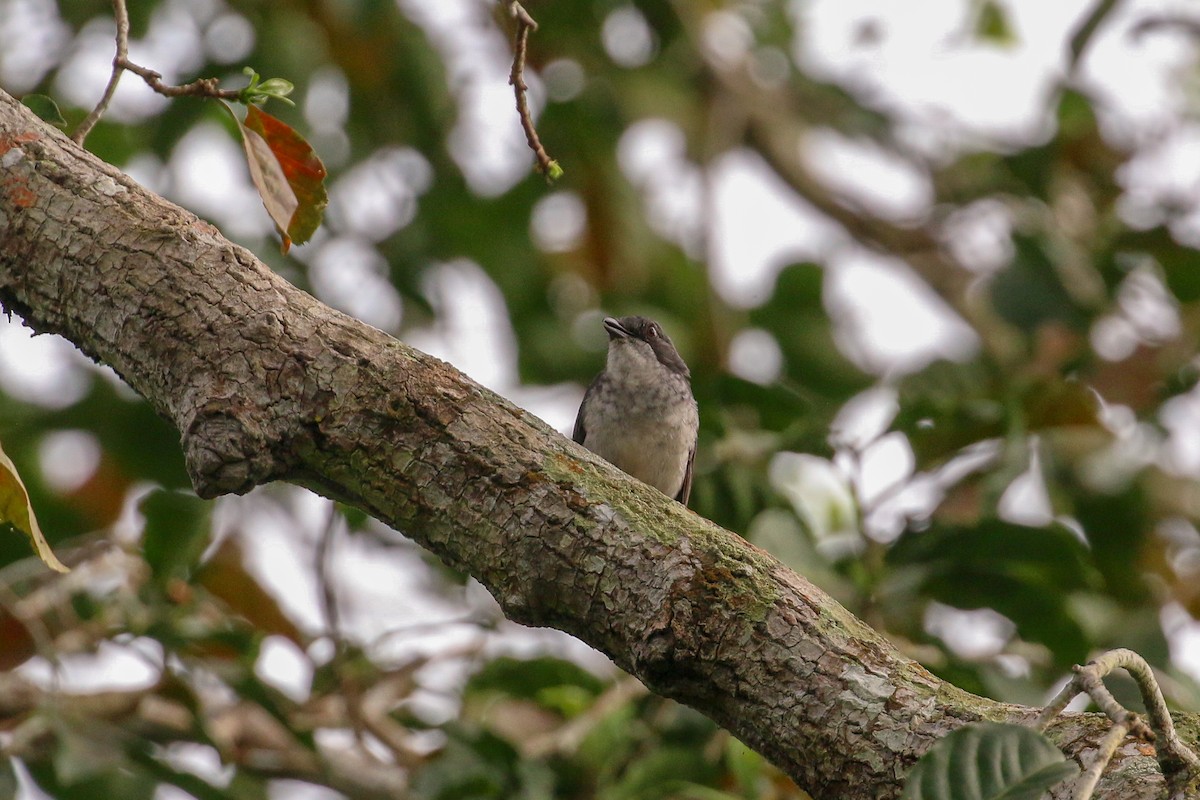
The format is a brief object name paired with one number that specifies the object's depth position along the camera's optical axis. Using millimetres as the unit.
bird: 9781
